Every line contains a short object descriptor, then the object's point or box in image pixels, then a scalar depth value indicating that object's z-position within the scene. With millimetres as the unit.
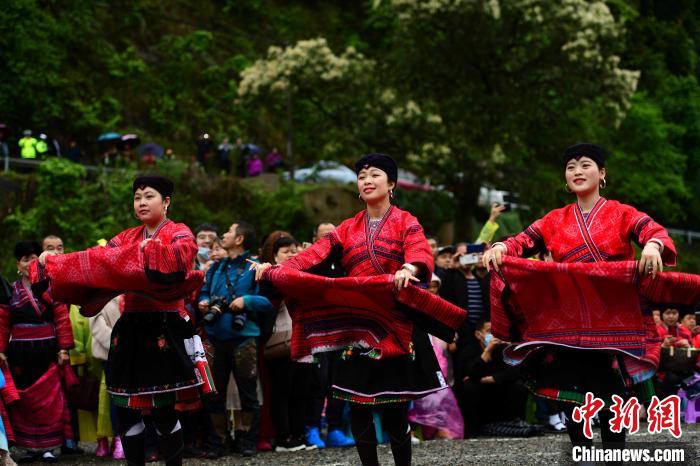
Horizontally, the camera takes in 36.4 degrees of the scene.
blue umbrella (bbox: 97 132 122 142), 22375
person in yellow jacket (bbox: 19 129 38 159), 20500
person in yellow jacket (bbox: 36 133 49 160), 20853
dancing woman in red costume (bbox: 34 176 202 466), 5984
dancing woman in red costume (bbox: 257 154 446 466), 6004
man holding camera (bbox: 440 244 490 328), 10211
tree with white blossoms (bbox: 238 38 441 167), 19984
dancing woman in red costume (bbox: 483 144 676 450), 5719
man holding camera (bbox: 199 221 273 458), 8305
